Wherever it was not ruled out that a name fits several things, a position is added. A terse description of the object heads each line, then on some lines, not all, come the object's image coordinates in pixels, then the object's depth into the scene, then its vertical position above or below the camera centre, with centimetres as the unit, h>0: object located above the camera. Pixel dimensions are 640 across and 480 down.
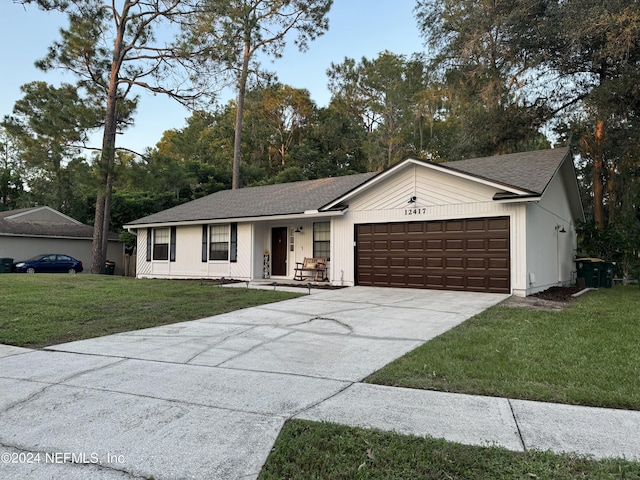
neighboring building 2416 +97
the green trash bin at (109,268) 2361 -85
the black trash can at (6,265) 2220 -63
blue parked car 2270 -64
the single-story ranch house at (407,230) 1075 +70
